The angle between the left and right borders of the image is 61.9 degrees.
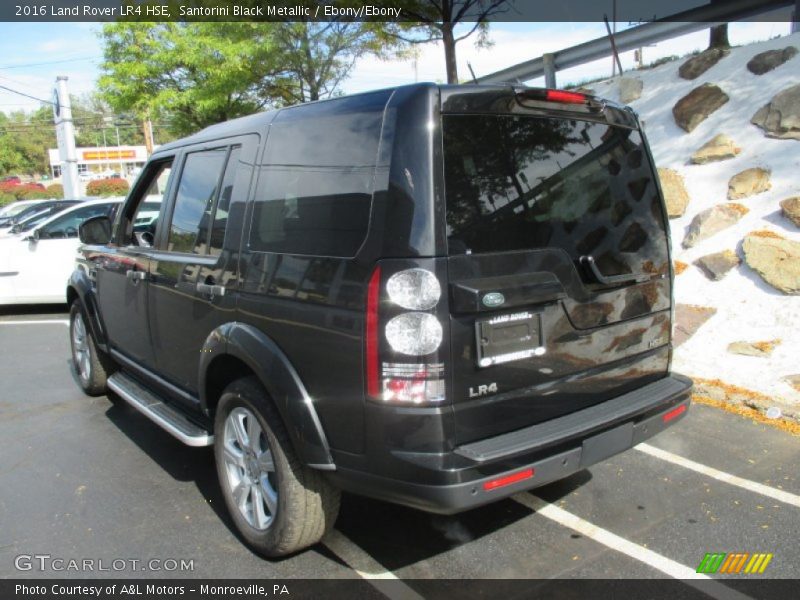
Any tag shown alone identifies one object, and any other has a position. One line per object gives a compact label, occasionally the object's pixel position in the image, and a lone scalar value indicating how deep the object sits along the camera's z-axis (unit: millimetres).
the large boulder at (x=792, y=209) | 6574
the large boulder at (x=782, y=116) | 7602
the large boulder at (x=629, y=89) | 10038
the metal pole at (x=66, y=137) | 25125
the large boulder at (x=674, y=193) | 7703
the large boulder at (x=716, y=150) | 7937
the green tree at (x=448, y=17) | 10539
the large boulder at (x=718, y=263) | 6578
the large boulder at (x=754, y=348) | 5527
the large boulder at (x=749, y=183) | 7273
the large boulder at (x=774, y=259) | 6020
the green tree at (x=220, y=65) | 12773
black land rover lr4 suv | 2508
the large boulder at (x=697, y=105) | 8742
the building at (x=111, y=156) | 75188
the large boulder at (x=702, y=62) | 9523
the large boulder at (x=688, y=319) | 6070
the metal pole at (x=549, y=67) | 11445
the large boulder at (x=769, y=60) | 8703
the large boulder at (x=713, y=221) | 7078
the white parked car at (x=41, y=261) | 9578
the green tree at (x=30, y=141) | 91562
